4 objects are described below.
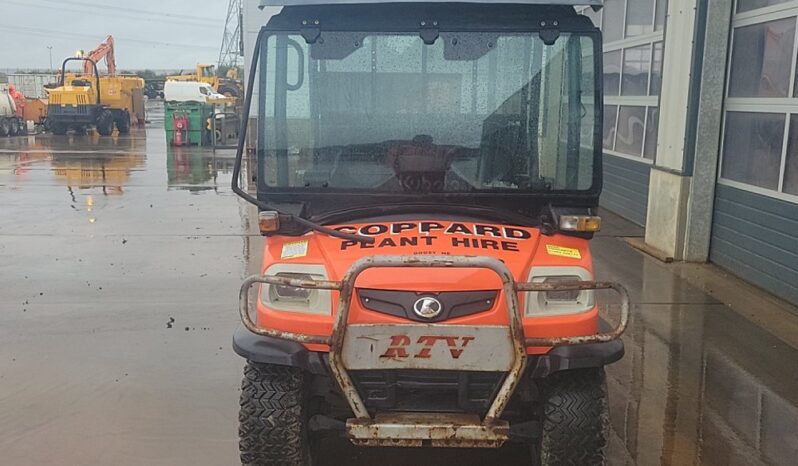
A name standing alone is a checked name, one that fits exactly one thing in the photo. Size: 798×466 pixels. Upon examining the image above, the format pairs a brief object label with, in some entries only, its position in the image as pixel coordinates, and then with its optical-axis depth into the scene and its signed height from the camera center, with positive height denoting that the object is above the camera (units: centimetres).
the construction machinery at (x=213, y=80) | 3969 +149
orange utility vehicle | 308 -54
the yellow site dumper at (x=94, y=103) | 2898 +10
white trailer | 2764 -50
